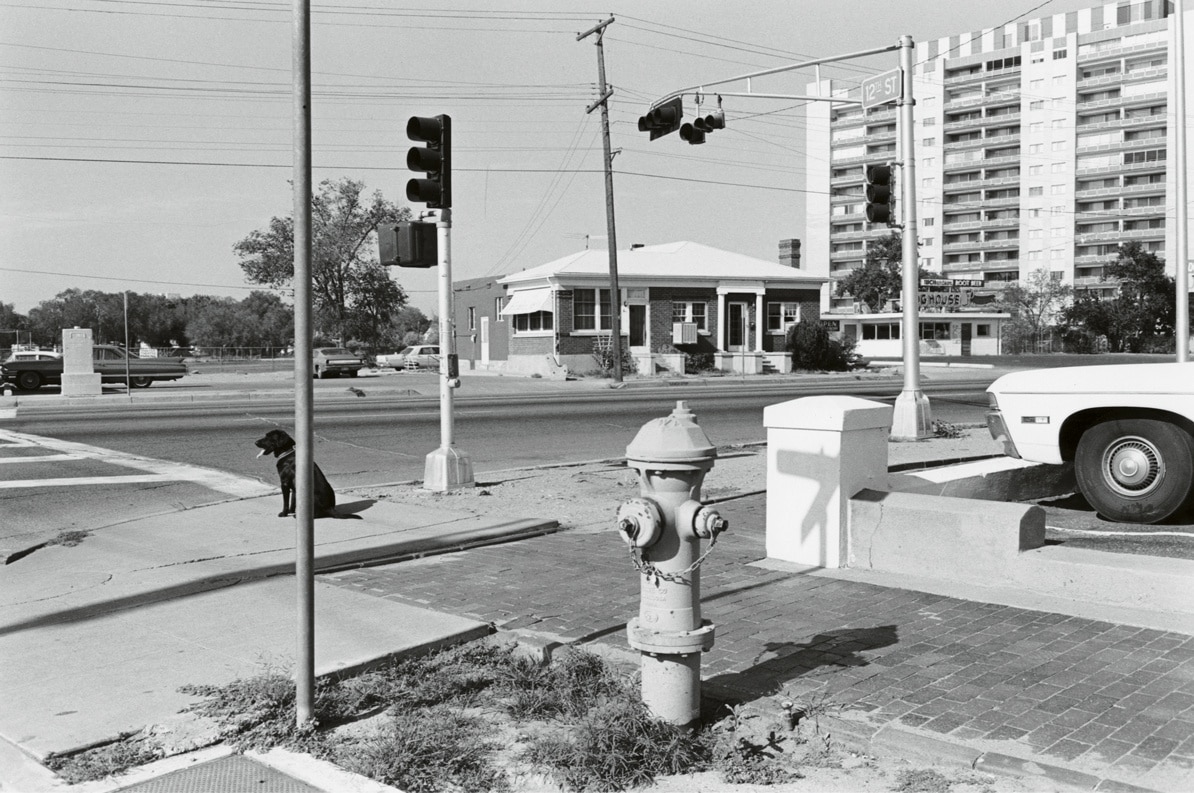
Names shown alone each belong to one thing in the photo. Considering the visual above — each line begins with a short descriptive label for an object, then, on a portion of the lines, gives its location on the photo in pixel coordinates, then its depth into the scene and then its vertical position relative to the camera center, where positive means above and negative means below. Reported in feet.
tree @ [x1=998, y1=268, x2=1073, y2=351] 280.72 +14.94
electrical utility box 29.91 +3.38
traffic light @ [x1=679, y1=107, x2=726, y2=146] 65.00 +14.69
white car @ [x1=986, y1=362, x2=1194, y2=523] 23.80 -1.79
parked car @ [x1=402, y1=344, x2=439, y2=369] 169.07 +0.51
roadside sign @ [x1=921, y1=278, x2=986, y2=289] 257.96 +19.20
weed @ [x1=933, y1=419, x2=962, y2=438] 50.24 -3.58
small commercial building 242.58 +5.48
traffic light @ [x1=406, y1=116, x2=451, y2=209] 32.65 +6.34
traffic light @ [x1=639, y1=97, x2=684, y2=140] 65.62 +15.25
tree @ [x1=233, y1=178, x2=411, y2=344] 178.81 +16.80
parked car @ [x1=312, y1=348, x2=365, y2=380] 135.85 -0.02
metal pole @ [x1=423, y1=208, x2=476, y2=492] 34.17 -1.45
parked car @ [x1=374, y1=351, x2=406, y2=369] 176.96 +0.08
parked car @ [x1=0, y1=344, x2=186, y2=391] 104.88 -0.53
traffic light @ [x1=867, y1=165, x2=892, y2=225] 54.75 +8.51
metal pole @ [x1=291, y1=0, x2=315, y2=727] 13.00 -0.07
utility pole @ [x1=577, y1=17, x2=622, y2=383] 113.80 +16.43
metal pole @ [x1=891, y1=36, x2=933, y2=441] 48.65 +2.59
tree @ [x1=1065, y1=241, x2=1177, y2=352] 246.27 +10.98
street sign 51.44 +13.56
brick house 135.33 +6.65
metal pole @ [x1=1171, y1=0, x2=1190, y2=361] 64.23 +11.08
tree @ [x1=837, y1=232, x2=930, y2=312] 285.84 +22.30
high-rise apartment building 316.81 +68.61
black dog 29.12 -3.17
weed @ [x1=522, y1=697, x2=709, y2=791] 12.19 -4.71
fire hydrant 13.19 -2.56
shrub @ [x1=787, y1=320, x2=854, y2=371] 145.07 +1.37
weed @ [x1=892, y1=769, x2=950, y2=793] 11.78 -4.82
